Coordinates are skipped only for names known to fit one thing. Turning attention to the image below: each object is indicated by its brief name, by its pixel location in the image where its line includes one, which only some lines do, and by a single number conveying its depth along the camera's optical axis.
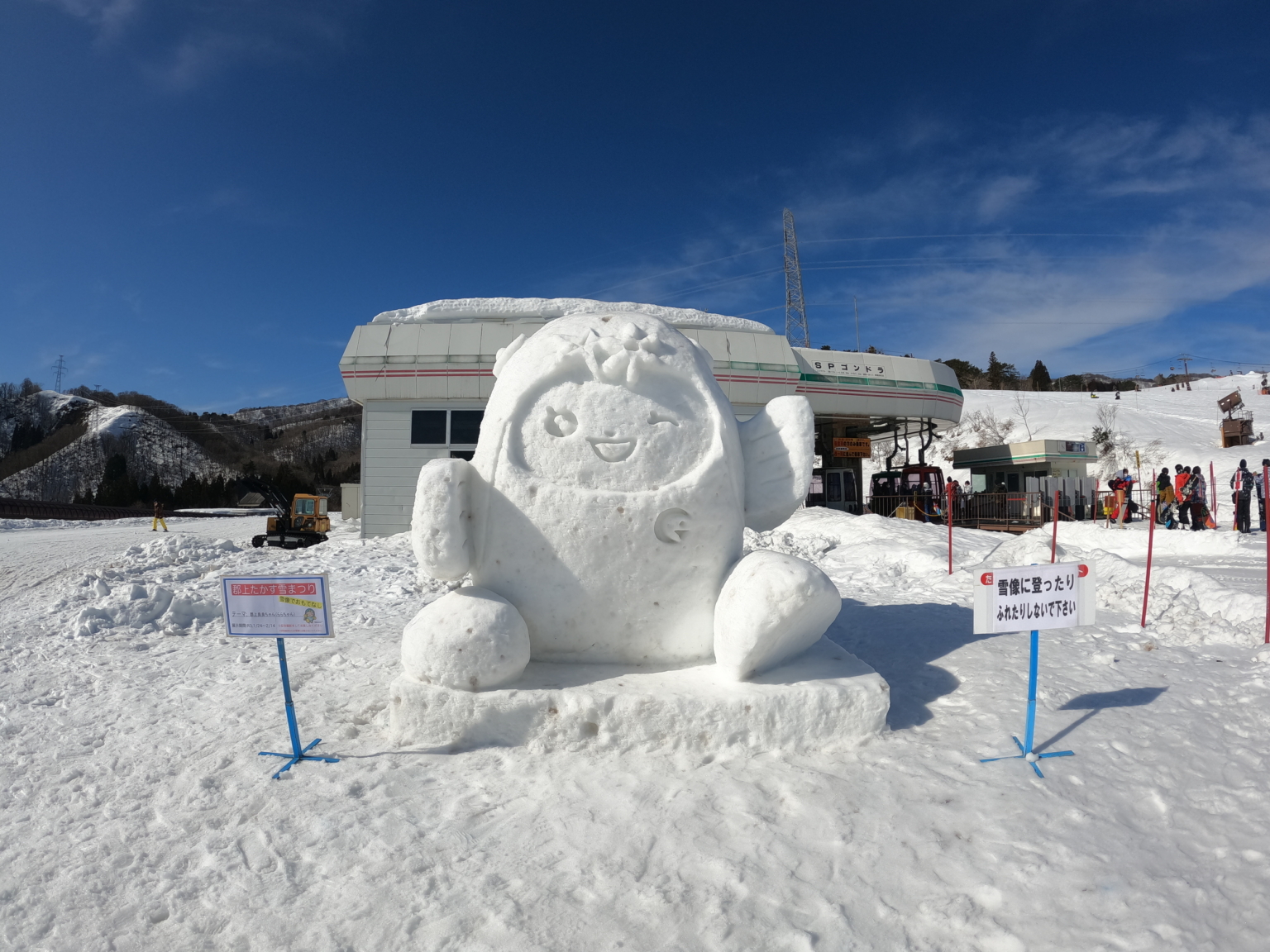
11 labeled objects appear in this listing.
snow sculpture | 3.18
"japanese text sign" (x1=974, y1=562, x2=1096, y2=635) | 3.11
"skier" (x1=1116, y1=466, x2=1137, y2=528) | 15.23
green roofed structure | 21.45
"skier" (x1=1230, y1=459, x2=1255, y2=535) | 12.96
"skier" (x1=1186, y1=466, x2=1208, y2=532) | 13.21
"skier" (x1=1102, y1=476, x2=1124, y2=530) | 15.12
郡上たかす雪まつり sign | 3.13
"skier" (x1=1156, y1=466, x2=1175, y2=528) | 13.69
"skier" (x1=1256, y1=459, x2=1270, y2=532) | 13.36
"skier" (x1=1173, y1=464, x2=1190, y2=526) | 13.89
